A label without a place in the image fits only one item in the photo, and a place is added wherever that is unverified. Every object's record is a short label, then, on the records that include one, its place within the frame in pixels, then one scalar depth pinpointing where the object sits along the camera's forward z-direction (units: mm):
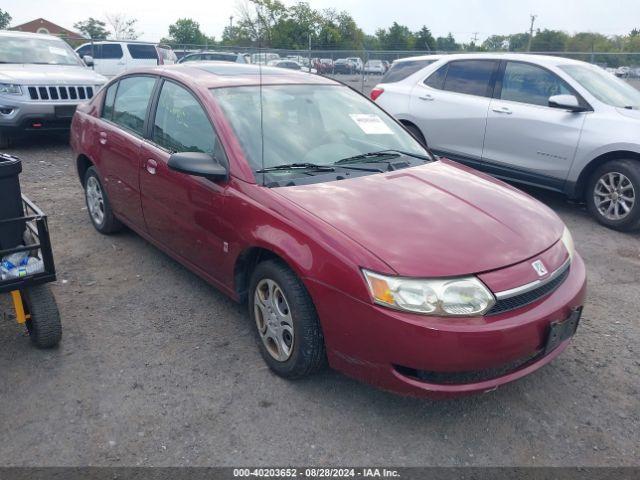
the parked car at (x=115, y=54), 18328
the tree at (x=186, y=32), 61062
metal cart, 3002
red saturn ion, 2439
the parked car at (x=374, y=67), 17266
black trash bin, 2988
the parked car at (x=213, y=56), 17986
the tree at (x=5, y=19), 58156
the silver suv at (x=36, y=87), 8023
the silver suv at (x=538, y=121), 5652
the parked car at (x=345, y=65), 17562
